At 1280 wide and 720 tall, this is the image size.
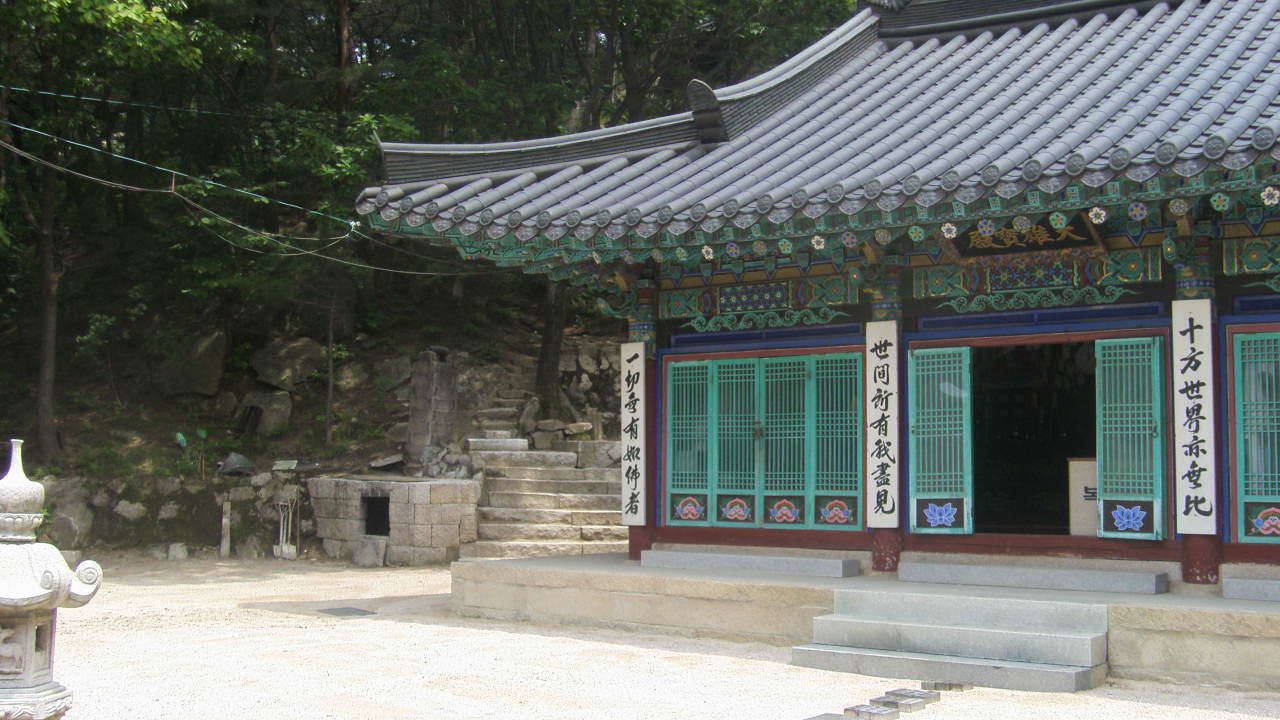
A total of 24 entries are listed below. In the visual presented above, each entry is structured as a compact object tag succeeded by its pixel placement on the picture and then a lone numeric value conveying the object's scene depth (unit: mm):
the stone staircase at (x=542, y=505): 16094
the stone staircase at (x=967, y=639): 7359
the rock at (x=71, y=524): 16203
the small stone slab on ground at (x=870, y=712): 6242
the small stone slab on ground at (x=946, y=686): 7238
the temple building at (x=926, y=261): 8305
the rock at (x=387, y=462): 18172
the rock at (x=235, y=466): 17719
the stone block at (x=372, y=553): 16188
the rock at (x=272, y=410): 19469
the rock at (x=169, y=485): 17078
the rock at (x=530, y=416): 19588
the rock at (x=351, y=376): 21000
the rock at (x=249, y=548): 16641
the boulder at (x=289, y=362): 20359
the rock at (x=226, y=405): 19875
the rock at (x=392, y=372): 21016
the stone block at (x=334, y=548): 16680
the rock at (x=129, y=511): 16797
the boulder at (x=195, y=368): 20094
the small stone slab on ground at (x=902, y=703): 6496
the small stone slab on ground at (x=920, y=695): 6775
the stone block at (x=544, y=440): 19203
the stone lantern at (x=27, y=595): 4785
